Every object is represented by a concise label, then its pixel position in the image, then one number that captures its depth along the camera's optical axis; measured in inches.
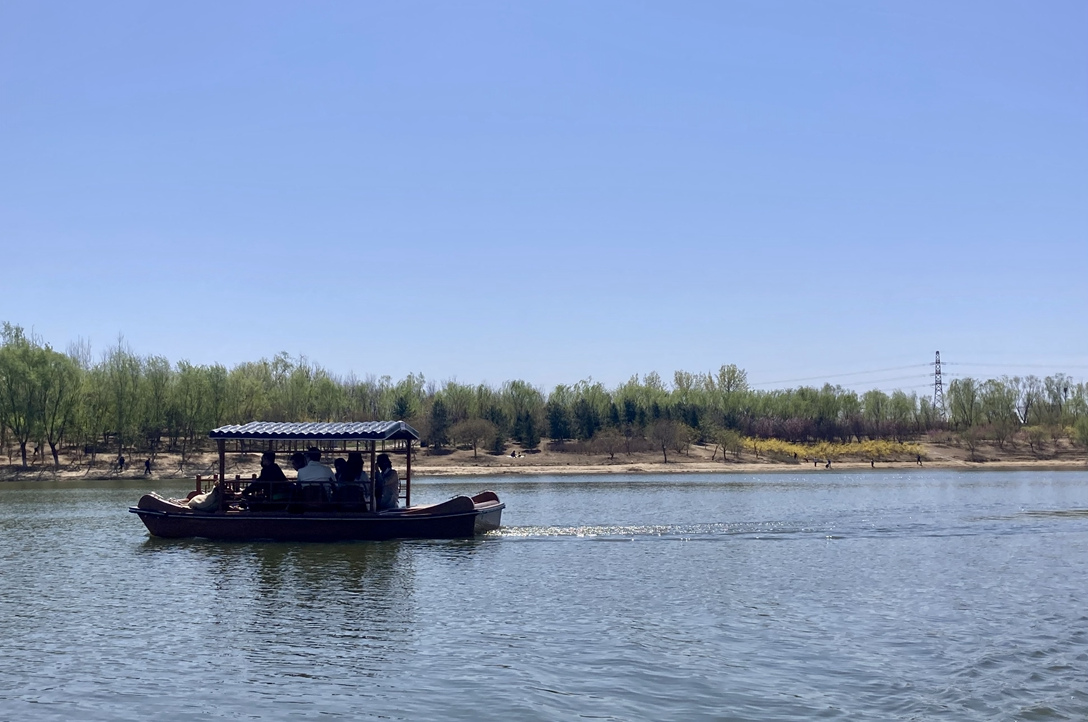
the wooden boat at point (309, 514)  1063.6
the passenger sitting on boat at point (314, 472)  1083.0
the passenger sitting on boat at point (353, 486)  1085.8
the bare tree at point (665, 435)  3622.0
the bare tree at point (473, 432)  3464.6
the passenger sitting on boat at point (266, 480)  1091.3
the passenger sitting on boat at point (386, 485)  1111.0
